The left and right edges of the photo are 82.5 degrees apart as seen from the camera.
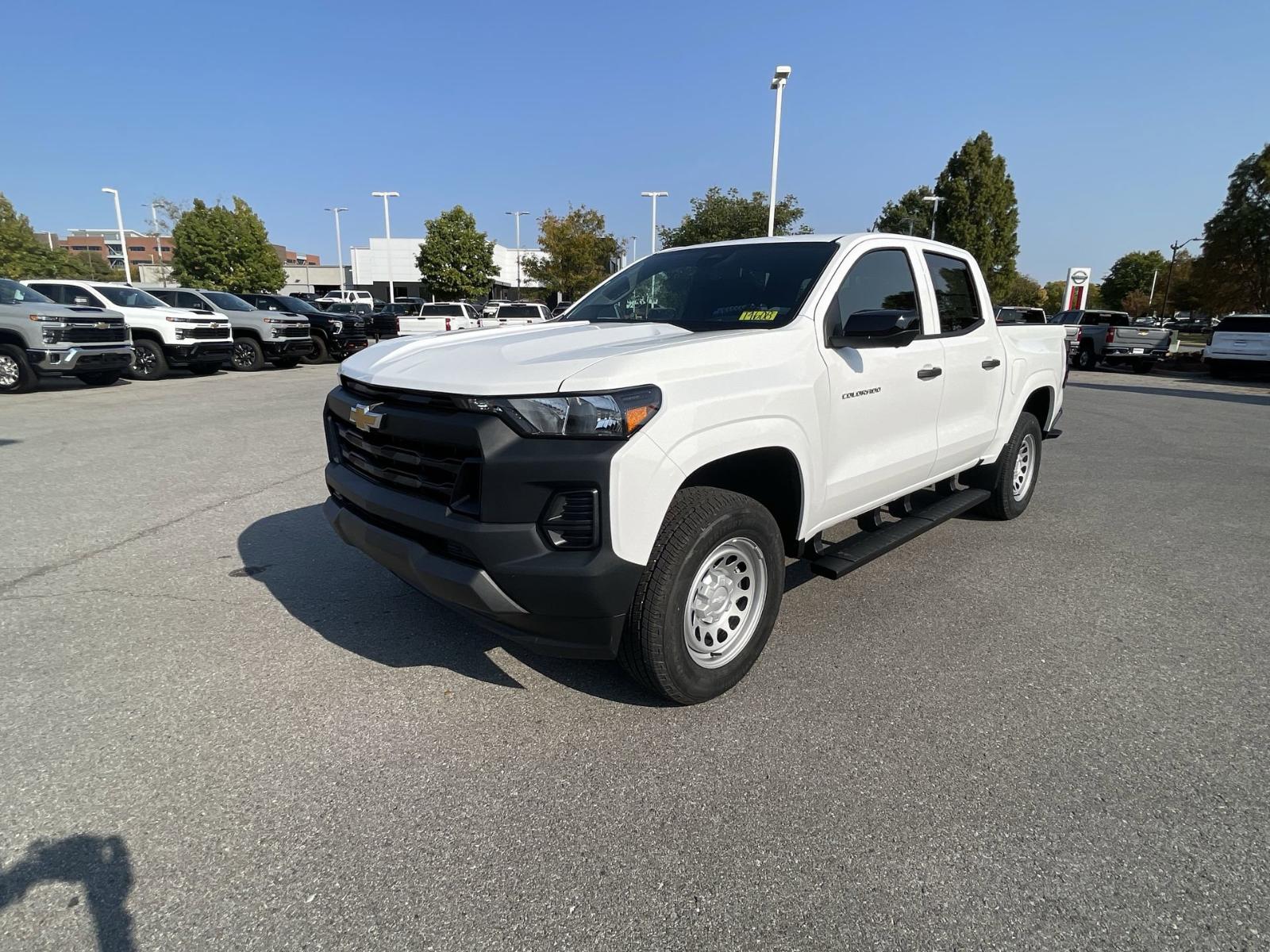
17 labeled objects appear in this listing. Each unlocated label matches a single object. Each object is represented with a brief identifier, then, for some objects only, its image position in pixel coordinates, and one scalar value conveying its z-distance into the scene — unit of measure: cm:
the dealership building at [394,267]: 7244
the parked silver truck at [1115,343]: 2262
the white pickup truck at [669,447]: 238
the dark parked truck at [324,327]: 1975
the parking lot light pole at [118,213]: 4592
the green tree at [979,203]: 3938
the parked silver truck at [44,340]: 1178
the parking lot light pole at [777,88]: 2029
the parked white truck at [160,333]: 1448
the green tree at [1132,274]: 7900
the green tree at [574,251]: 4356
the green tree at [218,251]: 4472
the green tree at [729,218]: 2998
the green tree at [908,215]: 4303
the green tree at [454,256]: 4775
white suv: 1980
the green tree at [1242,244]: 2891
